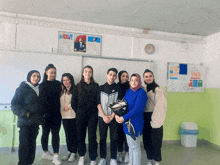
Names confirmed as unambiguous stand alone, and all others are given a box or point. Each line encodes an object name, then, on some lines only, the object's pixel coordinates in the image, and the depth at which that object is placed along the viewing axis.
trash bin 3.22
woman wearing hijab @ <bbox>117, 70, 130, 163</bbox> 2.34
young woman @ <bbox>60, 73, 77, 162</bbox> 2.38
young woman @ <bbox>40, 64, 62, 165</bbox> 2.19
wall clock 3.26
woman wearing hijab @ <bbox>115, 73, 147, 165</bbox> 1.90
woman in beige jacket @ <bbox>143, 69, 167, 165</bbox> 2.08
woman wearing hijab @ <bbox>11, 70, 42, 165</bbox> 1.89
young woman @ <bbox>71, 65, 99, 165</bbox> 2.17
